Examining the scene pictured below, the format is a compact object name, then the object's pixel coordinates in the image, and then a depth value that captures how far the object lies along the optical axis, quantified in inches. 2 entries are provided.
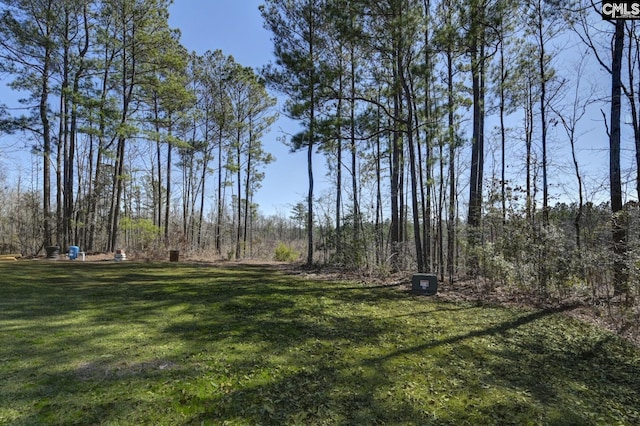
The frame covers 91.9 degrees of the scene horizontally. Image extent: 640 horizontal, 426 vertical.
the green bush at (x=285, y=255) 502.4
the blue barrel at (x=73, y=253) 401.4
